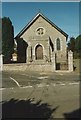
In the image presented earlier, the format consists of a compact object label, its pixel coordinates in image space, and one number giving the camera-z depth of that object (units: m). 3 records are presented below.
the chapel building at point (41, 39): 14.12
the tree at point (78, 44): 21.46
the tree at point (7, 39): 13.01
